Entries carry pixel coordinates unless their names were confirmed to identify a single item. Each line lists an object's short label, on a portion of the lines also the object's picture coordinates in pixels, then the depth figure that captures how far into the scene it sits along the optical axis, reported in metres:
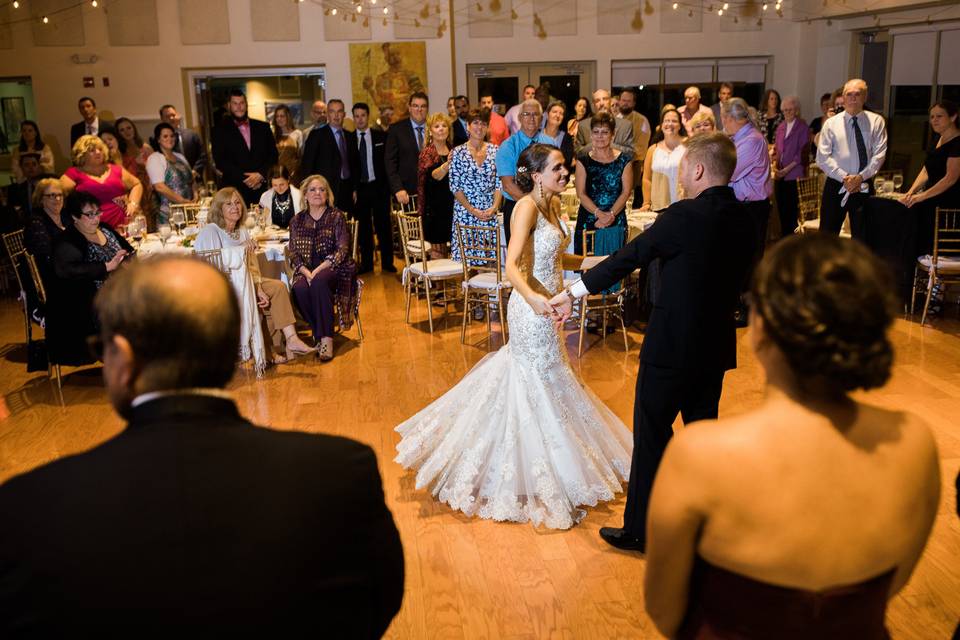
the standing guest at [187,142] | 9.90
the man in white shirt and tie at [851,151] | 7.16
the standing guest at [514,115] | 10.22
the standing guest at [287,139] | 9.68
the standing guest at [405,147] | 8.79
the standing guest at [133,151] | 9.36
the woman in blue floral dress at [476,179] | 7.29
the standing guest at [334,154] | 9.12
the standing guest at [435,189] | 8.04
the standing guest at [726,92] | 11.41
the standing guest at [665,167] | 7.43
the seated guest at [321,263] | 6.56
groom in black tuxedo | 3.15
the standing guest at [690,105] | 9.86
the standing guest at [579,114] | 10.01
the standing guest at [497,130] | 10.08
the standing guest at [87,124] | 10.61
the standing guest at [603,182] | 6.55
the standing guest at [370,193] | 9.32
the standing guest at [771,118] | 11.30
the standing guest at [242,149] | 8.70
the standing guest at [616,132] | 8.28
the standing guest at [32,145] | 9.98
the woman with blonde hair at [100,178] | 7.30
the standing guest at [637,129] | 9.74
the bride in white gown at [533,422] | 3.98
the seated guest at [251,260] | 6.17
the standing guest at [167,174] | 8.37
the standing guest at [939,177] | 6.81
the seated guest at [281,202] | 7.57
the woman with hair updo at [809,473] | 1.43
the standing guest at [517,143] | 7.17
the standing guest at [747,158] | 6.86
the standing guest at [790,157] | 9.70
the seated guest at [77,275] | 5.88
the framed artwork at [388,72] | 12.59
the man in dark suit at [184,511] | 1.19
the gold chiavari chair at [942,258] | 6.63
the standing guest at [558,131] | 8.18
